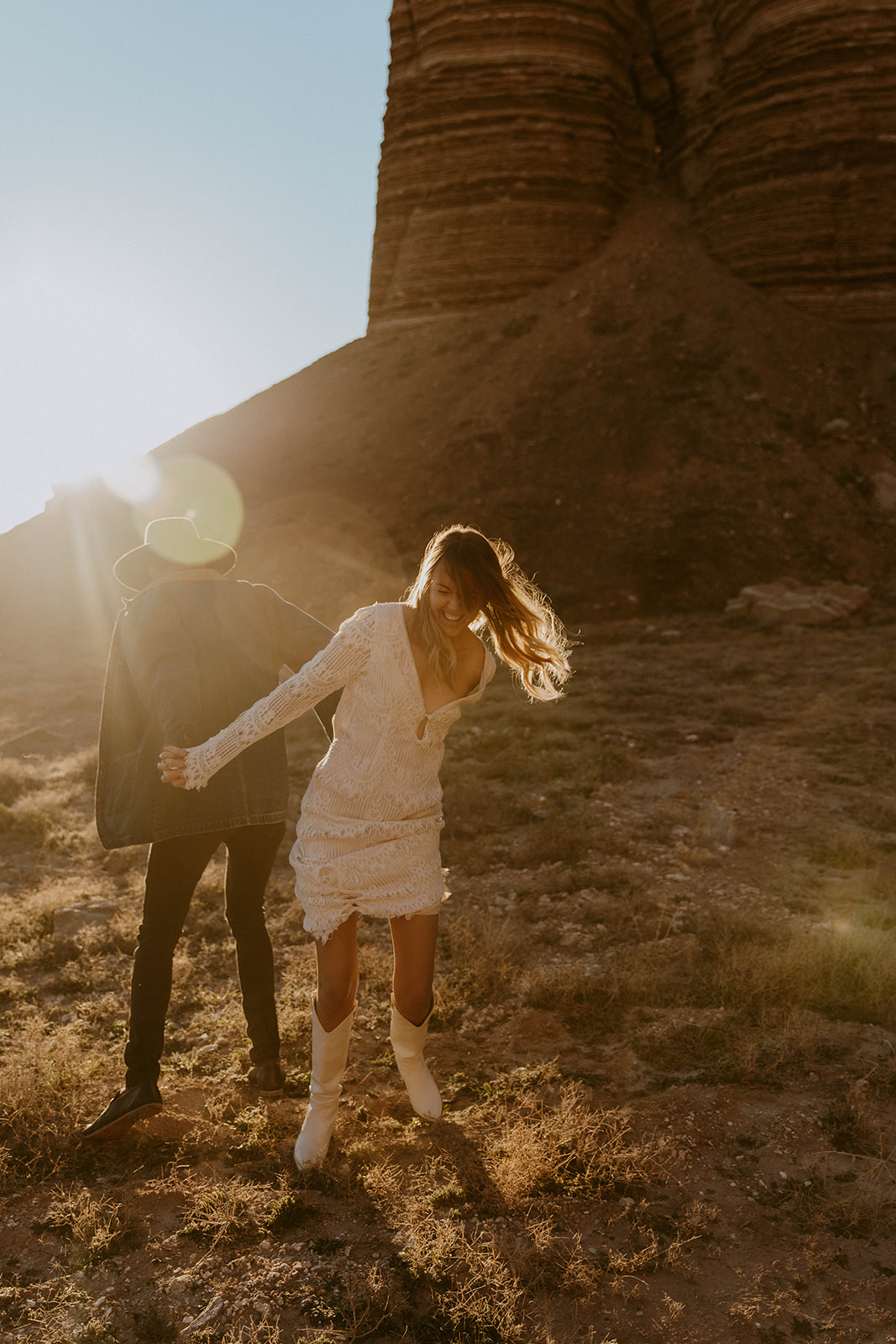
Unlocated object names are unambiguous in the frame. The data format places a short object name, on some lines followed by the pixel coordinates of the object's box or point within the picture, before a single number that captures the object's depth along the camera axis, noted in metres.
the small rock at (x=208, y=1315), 2.29
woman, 2.81
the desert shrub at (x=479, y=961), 4.35
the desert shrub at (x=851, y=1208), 2.64
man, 3.05
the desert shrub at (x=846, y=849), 6.08
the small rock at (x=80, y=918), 5.20
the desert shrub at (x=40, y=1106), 2.96
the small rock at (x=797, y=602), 18.00
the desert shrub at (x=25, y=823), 7.46
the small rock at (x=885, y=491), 23.34
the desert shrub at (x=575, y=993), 4.12
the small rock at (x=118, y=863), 6.51
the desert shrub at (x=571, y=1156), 2.84
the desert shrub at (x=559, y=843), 6.35
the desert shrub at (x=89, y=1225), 2.54
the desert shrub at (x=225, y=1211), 2.62
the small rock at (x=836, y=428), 24.73
